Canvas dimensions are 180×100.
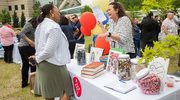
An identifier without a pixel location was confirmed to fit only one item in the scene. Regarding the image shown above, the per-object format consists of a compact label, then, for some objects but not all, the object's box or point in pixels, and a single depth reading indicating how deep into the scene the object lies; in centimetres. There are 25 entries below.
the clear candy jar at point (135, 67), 138
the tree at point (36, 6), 3240
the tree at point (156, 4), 93
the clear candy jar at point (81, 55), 206
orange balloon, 229
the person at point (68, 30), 364
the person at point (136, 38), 484
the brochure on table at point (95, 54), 199
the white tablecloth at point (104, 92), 117
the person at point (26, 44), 283
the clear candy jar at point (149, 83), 115
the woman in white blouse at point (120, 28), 187
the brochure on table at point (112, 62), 165
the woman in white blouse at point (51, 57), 162
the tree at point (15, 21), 2766
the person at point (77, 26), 471
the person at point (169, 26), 446
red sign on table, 175
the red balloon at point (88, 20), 240
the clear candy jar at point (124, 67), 141
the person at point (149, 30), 429
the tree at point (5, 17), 2411
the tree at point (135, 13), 1398
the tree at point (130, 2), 2989
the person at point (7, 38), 530
